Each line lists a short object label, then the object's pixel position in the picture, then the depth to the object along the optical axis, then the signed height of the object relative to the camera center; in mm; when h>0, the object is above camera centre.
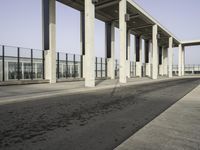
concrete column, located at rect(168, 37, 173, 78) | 51562 +5552
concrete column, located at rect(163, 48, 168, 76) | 70769 +4773
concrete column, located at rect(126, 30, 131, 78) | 43844 +5646
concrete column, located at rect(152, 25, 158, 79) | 40362 +5240
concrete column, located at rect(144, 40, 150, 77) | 55150 +5568
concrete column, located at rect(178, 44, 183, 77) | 61594 +4838
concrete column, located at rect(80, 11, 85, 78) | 31750 +6816
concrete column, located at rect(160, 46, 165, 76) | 68294 +2391
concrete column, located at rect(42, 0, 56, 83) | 24250 +4696
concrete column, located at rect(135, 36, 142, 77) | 49781 +3697
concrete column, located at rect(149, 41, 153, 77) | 57397 +6245
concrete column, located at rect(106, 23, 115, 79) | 37656 +4089
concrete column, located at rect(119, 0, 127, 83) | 26438 +4576
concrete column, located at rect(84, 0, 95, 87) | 19891 +2719
